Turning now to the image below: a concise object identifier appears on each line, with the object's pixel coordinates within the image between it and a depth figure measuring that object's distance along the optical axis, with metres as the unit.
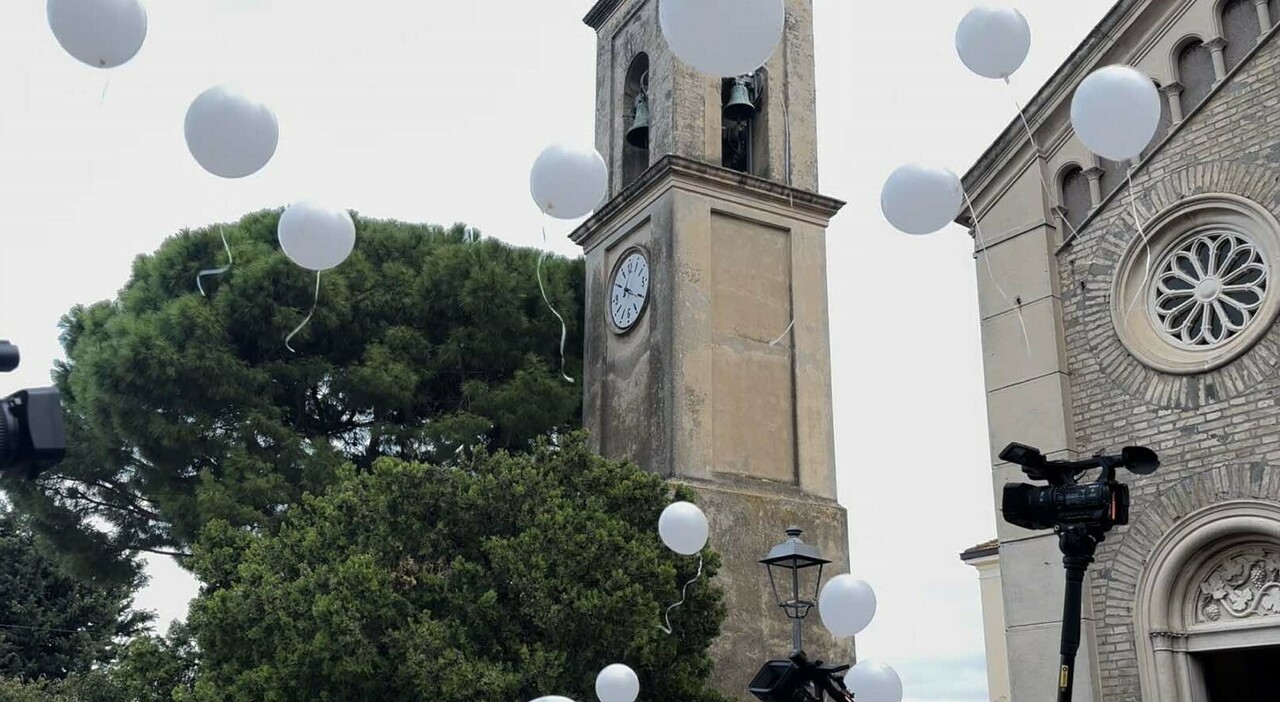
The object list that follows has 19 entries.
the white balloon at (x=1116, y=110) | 7.20
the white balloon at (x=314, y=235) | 7.63
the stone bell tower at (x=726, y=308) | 14.73
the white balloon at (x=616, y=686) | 9.26
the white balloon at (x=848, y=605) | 9.81
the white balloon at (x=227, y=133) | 6.56
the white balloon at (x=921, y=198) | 7.89
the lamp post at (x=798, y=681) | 6.12
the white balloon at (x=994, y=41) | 7.65
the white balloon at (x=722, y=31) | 5.56
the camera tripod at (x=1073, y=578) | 4.64
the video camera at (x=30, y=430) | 3.64
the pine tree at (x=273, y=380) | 16.36
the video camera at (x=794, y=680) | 6.12
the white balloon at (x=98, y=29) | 5.54
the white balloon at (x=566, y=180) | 7.83
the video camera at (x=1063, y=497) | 4.86
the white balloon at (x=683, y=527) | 10.14
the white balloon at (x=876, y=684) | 9.13
